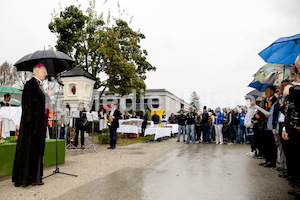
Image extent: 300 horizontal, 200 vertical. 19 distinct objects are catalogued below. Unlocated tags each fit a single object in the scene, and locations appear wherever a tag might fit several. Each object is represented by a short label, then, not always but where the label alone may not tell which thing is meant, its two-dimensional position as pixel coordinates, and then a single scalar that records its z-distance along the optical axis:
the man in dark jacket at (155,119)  18.06
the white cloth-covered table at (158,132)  15.17
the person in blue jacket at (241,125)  13.98
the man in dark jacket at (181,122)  15.84
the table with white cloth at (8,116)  8.74
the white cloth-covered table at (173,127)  19.41
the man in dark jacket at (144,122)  16.48
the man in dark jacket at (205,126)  14.23
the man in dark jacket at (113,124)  10.85
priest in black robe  4.50
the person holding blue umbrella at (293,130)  3.54
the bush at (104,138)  12.97
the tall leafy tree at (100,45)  20.20
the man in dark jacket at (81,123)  10.48
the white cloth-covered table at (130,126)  16.22
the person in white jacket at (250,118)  8.89
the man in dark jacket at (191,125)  14.49
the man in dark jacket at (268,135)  6.66
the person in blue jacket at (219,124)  13.98
